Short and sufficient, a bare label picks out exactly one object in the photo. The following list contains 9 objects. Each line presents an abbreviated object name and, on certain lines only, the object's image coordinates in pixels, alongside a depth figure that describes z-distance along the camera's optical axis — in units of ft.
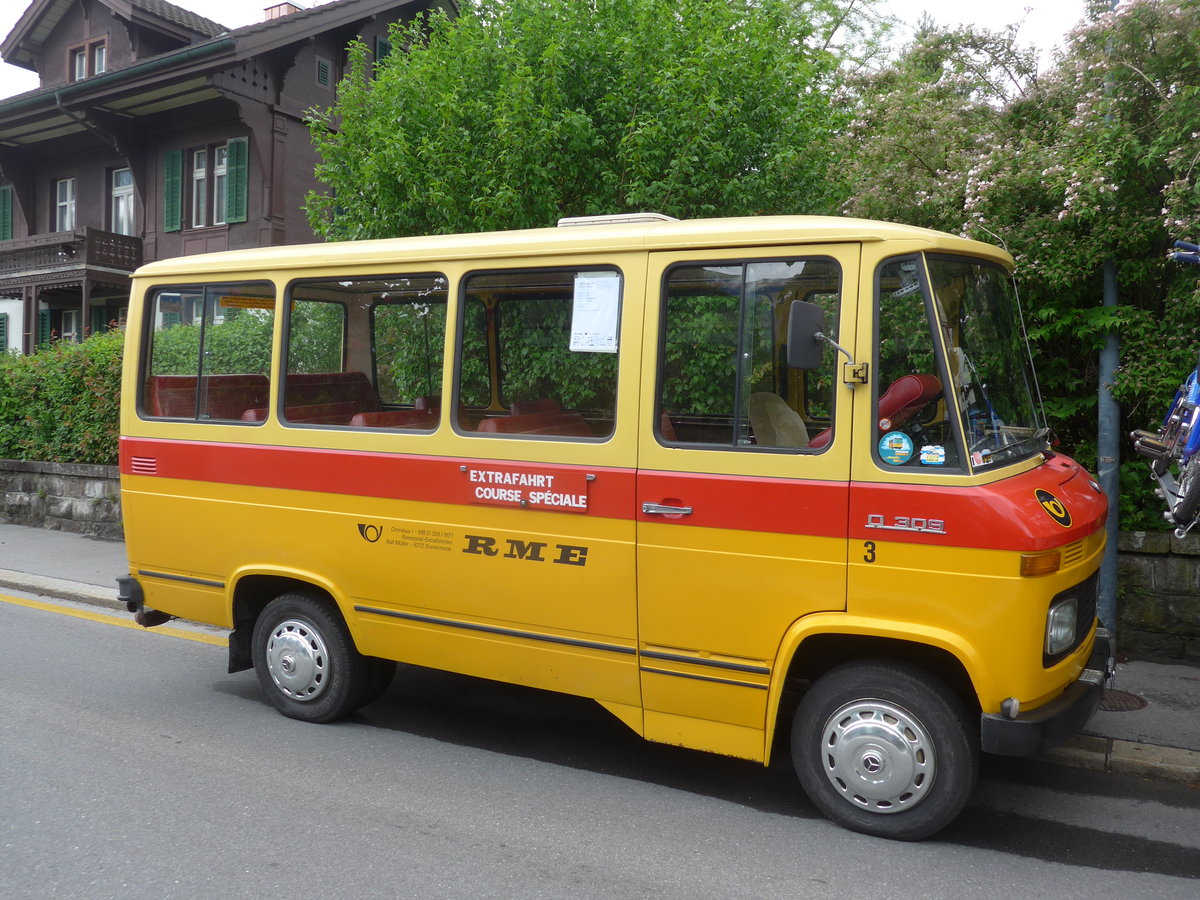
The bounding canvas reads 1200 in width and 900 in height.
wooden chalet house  65.36
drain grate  18.80
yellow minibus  12.96
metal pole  20.86
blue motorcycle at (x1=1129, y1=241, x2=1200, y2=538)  15.52
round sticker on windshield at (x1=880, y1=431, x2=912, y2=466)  13.03
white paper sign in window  14.96
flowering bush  19.97
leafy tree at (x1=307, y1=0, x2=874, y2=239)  24.71
